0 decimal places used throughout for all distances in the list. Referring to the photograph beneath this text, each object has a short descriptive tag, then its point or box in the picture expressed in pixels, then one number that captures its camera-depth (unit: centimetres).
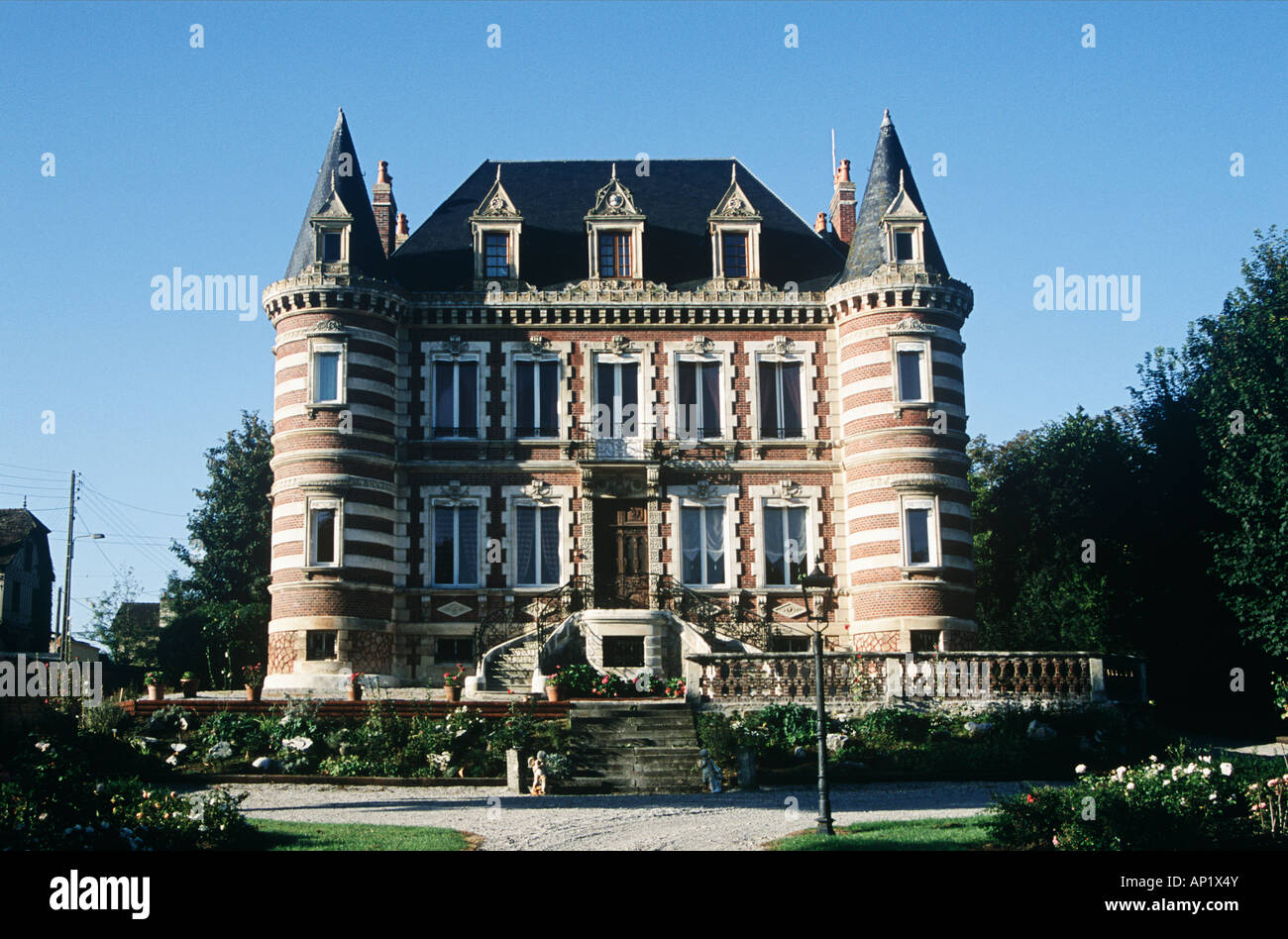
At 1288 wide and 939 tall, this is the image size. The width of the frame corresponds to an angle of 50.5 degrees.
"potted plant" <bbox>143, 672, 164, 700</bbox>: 2886
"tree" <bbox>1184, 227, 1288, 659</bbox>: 3189
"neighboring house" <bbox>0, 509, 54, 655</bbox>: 5562
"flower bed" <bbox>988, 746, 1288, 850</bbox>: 1664
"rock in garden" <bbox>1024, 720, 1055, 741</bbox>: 2786
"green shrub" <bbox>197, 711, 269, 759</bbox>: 2659
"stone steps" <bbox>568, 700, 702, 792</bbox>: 2516
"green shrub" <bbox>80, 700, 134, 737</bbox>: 2675
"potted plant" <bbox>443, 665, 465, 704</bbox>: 2939
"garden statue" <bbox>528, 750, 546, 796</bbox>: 2458
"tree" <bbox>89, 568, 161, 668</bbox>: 6538
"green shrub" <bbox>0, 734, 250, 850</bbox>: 1564
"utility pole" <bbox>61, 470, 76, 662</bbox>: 4306
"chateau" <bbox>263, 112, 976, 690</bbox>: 3403
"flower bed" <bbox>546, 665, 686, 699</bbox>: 3020
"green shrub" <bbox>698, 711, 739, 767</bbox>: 2622
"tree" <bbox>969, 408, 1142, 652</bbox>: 3744
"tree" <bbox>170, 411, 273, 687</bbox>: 4588
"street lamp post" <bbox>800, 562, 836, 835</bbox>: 1980
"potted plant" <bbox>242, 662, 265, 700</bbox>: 3454
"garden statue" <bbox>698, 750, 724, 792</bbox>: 2475
